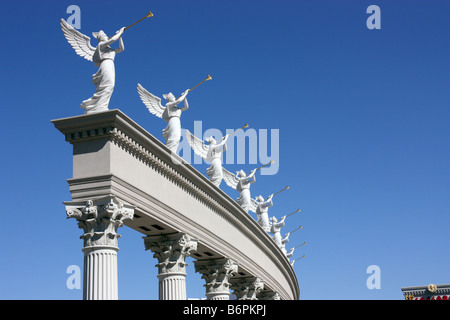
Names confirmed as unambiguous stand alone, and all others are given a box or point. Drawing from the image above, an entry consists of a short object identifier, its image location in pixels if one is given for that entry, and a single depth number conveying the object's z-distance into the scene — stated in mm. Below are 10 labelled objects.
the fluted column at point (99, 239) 27062
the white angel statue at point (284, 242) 68812
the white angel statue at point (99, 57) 29359
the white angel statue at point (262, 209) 59188
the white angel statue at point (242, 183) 52156
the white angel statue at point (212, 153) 42844
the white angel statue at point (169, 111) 35038
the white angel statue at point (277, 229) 66125
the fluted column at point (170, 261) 34594
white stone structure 27734
